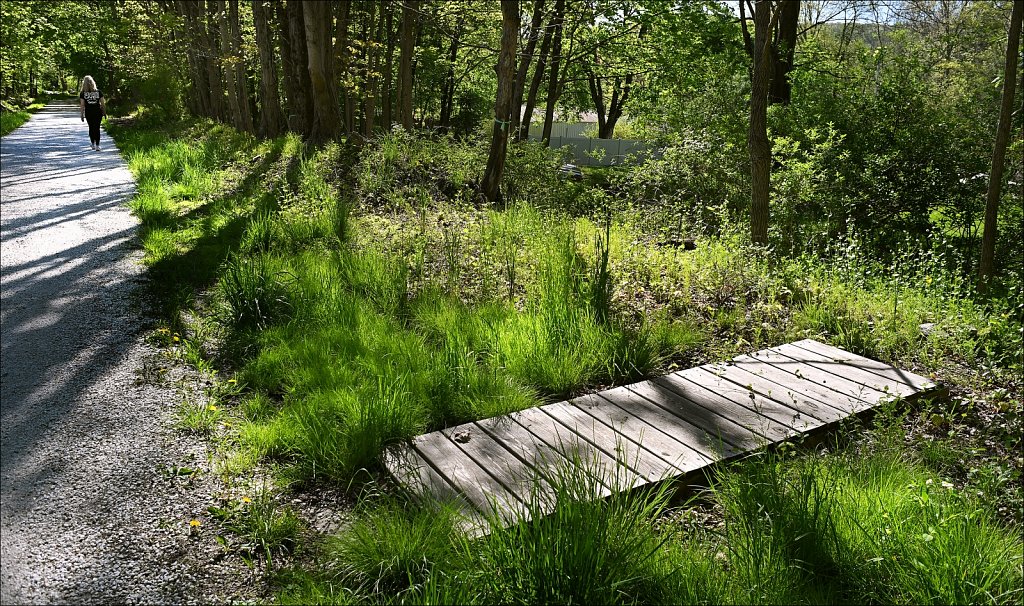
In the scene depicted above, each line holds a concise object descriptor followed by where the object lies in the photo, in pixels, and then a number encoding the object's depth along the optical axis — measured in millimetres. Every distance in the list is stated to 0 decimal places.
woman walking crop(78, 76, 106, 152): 17641
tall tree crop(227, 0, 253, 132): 21047
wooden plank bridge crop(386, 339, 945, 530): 3289
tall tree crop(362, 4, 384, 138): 23609
